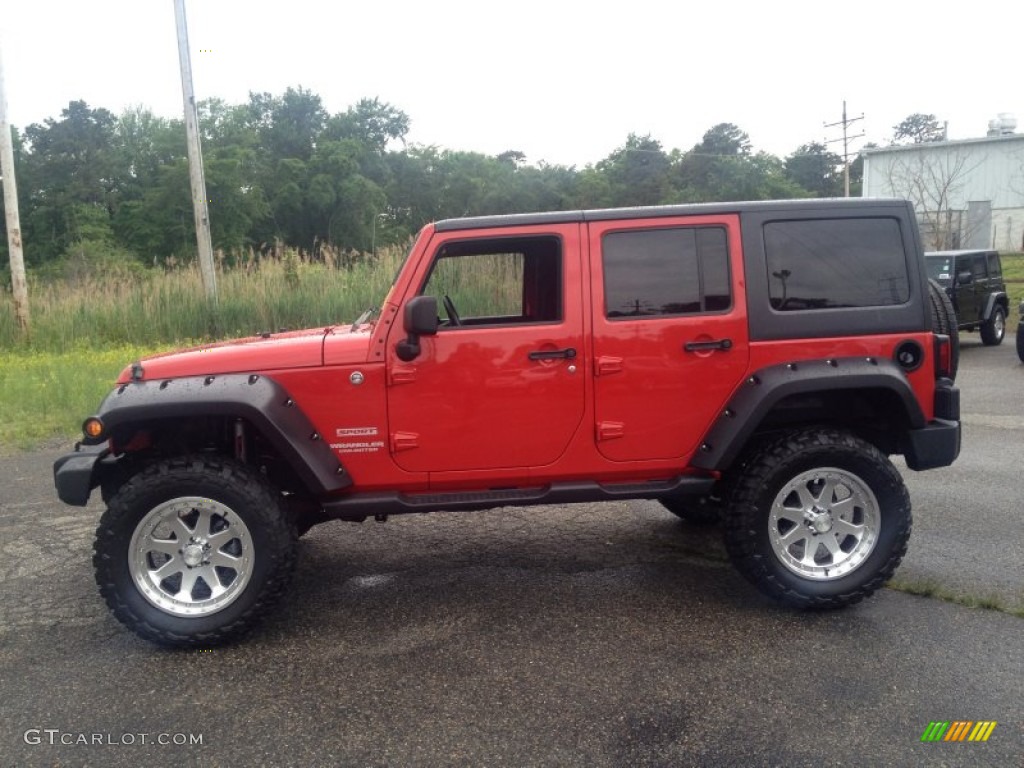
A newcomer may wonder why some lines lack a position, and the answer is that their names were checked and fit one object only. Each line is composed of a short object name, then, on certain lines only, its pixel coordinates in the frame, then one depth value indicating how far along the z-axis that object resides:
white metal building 34.53
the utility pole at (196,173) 15.34
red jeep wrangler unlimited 4.12
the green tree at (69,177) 46.81
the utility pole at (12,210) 14.91
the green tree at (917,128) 96.06
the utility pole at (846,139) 43.43
